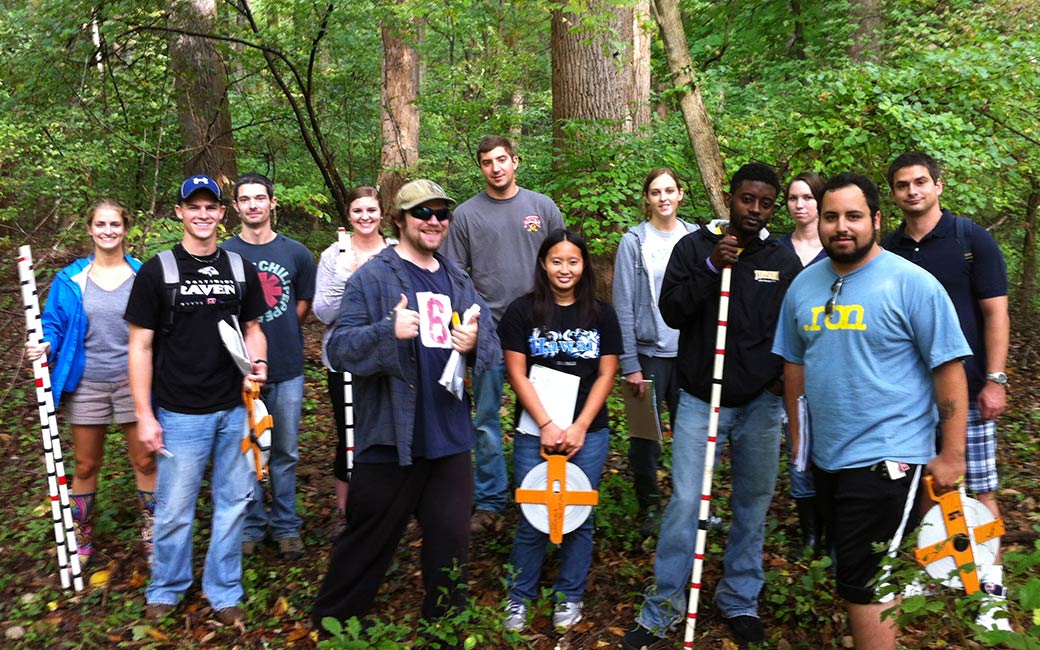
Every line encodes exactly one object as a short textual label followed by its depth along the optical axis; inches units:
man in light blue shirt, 112.0
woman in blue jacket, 169.6
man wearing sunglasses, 131.5
